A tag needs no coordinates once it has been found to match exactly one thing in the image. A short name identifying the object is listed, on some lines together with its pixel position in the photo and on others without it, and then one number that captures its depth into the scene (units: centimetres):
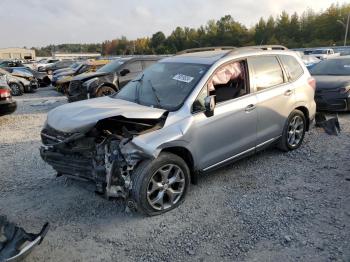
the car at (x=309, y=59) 2296
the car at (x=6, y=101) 908
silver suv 379
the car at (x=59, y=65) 2389
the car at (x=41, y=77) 1951
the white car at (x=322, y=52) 3138
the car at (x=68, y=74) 1478
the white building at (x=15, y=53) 9661
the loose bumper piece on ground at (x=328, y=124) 714
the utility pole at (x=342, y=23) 6655
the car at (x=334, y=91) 835
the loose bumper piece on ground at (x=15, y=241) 298
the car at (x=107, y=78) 1044
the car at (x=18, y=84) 1597
